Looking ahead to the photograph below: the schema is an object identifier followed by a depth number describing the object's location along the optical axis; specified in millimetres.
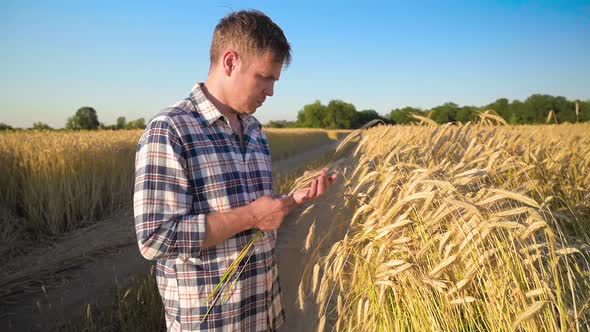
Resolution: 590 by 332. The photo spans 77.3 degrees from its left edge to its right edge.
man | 1188
